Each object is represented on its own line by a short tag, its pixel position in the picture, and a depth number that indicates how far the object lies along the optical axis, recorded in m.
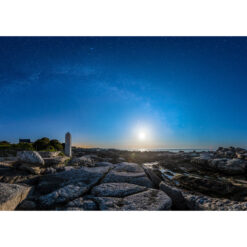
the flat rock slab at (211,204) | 2.44
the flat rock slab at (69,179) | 3.26
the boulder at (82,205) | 2.25
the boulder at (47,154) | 7.94
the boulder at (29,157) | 5.29
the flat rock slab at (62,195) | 2.44
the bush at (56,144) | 17.89
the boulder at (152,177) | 4.22
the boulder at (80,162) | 7.28
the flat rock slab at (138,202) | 2.23
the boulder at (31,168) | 4.72
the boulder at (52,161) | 6.04
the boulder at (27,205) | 2.40
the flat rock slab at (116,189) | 2.71
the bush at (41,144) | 14.89
